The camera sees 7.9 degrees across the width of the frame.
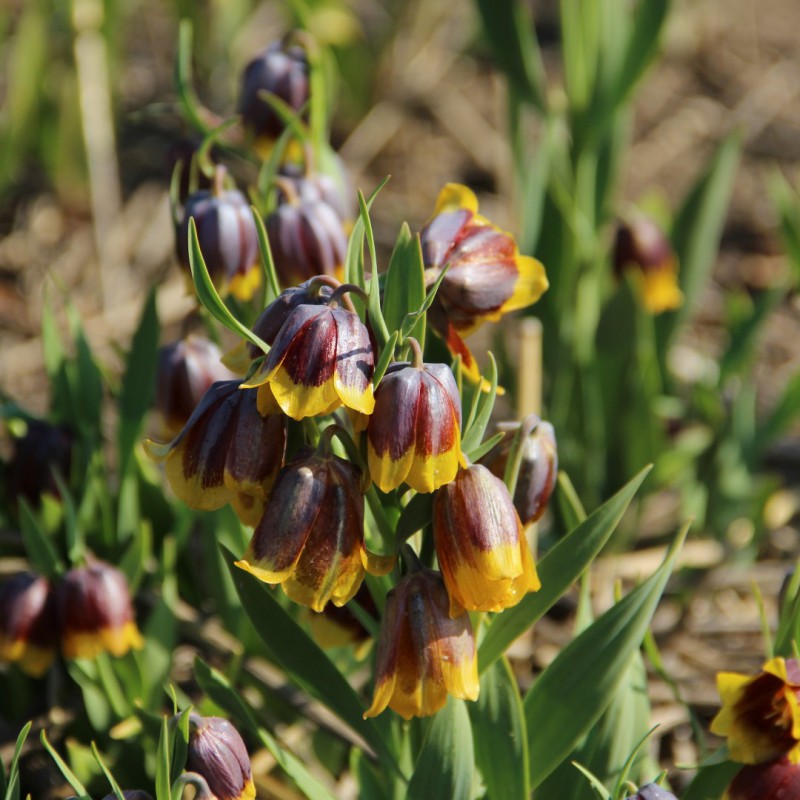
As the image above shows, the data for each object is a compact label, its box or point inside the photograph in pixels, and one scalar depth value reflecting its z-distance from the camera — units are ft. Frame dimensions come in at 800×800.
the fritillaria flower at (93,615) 4.01
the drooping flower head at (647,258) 4.67
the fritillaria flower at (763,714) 3.72
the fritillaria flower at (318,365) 3.62
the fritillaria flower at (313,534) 3.65
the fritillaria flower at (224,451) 3.68
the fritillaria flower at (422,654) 3.68
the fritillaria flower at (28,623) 4.00
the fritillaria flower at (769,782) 3.73
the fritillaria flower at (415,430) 3.62
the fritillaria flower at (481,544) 3.65
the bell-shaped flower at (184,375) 4.05
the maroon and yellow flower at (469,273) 3.75
